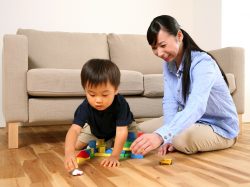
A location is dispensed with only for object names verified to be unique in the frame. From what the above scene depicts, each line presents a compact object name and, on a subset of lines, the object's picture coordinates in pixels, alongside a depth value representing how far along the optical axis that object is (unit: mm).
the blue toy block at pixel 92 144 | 1587
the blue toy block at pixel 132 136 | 1612
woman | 1148
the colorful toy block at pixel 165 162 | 1365
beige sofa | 1799
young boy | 1292
